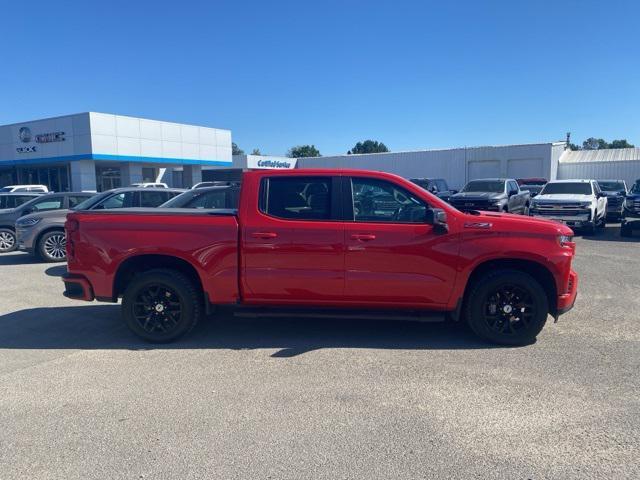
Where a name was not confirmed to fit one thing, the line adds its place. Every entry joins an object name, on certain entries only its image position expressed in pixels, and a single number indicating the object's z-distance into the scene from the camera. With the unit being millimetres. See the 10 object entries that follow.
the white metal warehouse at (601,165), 42188
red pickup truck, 5316
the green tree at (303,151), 113438
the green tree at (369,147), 125438
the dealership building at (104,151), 31875
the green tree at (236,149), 123762
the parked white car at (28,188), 23119
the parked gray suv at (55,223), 11227
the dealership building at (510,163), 42688
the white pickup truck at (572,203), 16258
